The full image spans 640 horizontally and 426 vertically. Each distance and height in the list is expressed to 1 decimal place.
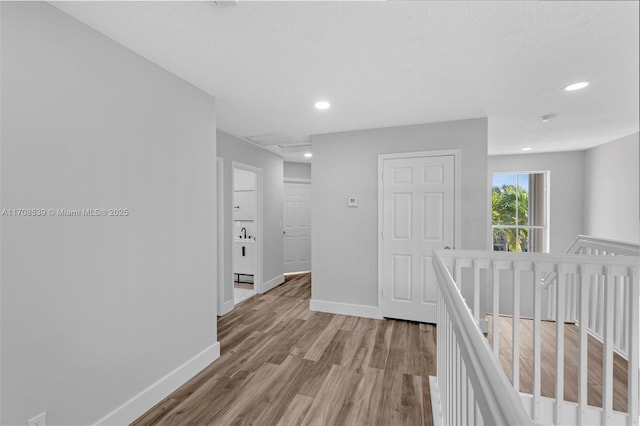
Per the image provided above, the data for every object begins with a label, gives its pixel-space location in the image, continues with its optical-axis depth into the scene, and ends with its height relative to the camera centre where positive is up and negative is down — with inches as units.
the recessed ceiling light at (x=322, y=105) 108.4 +41.2
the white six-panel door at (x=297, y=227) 238.1 -13.2
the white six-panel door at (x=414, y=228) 133.0 -7.8
